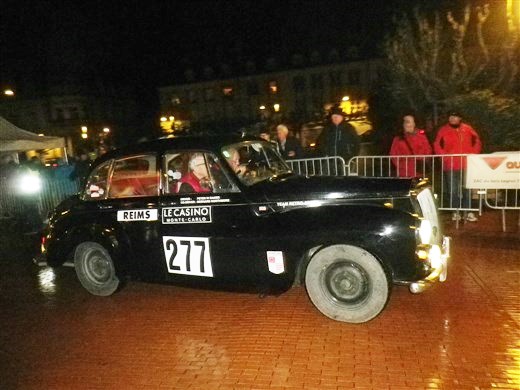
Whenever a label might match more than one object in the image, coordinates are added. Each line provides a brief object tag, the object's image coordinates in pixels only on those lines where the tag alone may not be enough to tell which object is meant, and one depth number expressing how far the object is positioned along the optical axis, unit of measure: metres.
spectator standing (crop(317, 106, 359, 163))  8.69
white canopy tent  13.95
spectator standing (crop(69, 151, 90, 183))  11.46
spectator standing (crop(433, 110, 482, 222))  7.70
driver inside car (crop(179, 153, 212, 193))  5.06
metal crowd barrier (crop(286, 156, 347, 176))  8.63
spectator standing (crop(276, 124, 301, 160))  9.04
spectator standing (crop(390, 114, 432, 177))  8.10
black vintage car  4.37
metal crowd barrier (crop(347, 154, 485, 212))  7.84
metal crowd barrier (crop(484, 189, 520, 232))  8.41
